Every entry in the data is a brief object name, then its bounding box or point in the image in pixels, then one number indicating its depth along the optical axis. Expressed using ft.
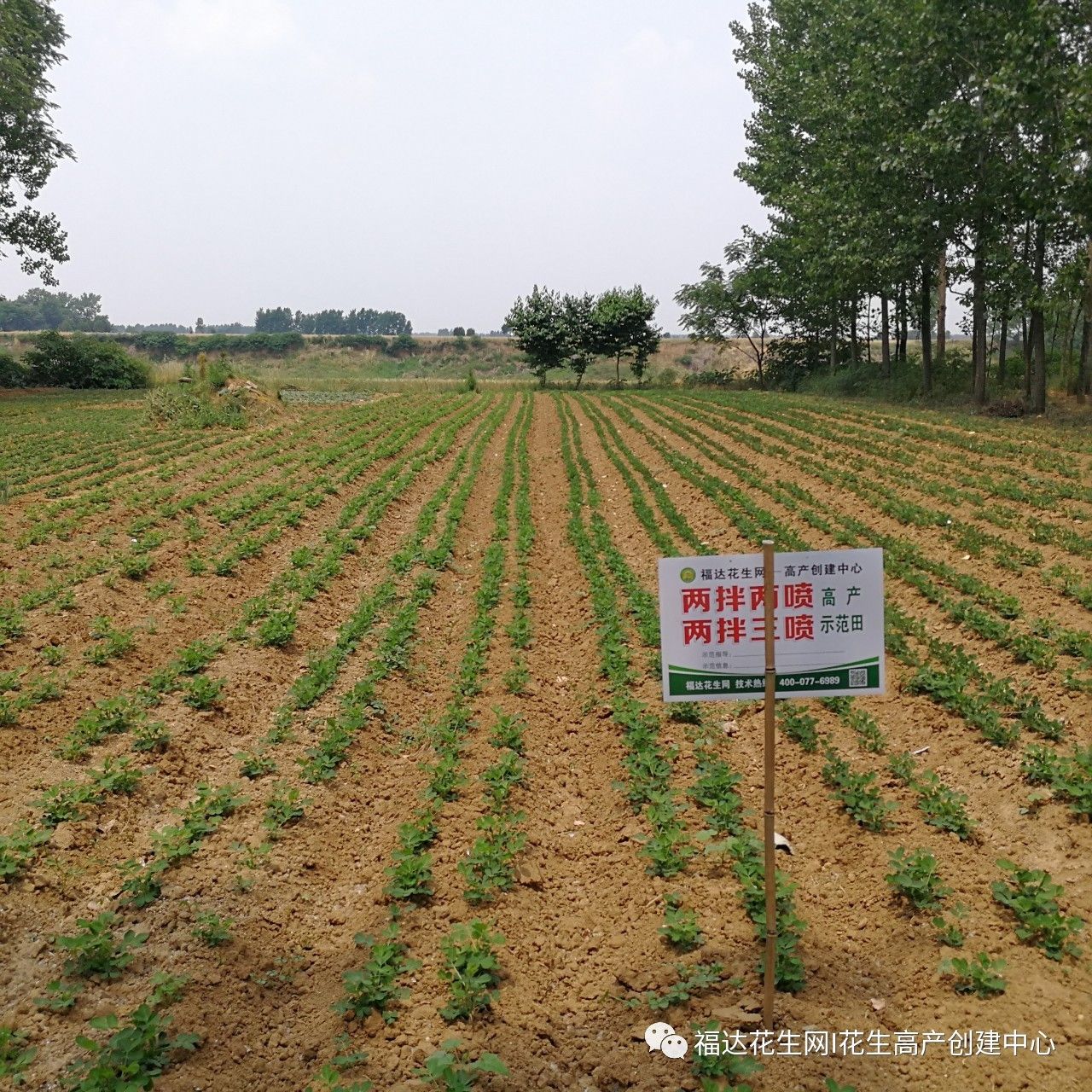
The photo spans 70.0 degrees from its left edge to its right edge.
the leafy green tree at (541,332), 168.96
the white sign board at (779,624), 11.73
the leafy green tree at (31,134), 95.04
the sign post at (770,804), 11.27
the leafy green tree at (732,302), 140.15
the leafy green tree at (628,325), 169.27
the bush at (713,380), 153.38
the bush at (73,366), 121.29
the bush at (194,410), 71.05
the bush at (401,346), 293.23
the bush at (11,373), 117.80
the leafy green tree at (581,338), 171.12
